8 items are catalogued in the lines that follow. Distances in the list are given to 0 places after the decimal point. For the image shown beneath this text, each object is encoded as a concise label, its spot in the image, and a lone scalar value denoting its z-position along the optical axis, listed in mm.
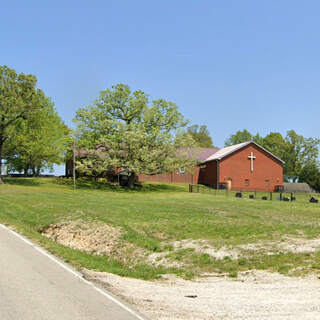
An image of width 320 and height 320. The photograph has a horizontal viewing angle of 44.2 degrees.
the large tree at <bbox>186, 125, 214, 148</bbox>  112438
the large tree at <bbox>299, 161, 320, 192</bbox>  90500
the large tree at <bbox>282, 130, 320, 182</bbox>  98188
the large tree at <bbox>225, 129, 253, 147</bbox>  112000
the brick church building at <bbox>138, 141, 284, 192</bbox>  62656
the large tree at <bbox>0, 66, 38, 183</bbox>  46125
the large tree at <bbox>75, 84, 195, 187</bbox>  49594
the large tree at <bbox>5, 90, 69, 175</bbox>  48625
